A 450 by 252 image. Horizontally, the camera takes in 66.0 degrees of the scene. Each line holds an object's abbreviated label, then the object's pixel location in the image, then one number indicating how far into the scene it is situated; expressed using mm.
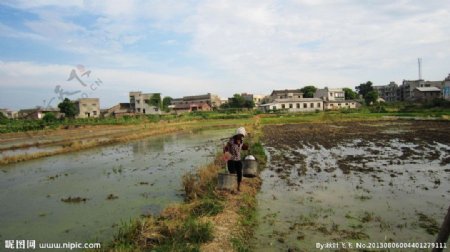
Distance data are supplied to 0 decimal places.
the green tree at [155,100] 67438
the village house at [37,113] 61788
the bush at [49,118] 46656
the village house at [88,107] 63969
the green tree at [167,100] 82312
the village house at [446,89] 56619
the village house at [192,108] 71944
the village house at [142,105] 68562
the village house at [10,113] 76550
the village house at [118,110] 66125
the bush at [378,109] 46125
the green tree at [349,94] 77688
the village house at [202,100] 81125
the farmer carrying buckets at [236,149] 7680
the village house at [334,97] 64188
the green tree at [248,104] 72875
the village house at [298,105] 60500
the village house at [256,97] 84750
